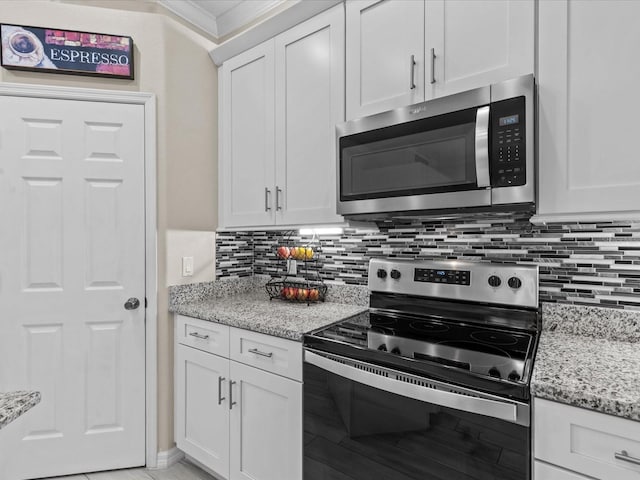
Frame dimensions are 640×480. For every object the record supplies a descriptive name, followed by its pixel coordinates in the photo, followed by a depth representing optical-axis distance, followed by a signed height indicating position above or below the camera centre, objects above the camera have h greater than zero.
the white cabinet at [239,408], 1.55 -0.83
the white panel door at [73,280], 1.95 -0.24
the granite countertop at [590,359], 0.89 -0.38
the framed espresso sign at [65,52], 1.93 +1.01
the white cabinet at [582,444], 0.86 -0.52
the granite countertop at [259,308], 1.64 -0.39
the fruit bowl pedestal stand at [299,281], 2.11 -0.29
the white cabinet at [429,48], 1.30 +0.76
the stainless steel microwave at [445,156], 1.25 +0.32
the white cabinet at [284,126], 1.81 +0.61
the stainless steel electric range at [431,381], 1.02 -0.45
